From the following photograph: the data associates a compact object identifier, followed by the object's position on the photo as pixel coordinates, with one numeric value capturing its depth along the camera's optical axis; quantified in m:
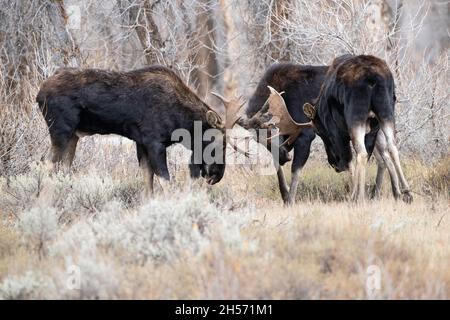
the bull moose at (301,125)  12.02
